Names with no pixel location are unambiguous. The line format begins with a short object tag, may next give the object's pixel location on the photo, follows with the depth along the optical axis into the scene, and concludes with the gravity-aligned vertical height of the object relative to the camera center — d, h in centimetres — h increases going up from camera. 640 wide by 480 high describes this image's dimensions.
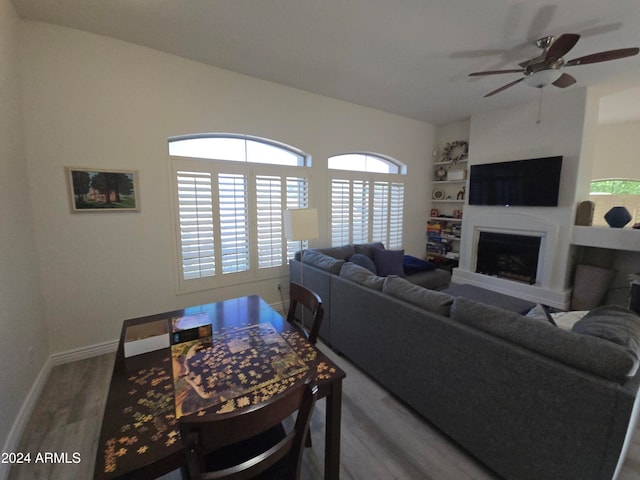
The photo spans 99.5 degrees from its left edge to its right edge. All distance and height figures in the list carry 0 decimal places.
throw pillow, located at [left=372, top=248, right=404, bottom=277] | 401 -82
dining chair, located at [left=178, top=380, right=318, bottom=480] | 78 -71
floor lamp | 279 -18
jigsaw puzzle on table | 112 -78
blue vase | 365 -12
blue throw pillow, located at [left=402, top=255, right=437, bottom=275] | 416 -91
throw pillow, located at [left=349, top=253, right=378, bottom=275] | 369 -74
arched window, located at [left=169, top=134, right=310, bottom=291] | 304 +3
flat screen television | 389 +39
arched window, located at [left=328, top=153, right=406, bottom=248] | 425 +14
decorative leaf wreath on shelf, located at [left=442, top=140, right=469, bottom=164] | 501 +106
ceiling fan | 210 +126
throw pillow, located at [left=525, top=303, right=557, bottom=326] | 172 -70
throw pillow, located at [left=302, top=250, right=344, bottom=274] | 277 -60
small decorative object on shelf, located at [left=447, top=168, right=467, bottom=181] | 500 +62
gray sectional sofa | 116 -89
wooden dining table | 89 -78
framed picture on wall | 246 +15
